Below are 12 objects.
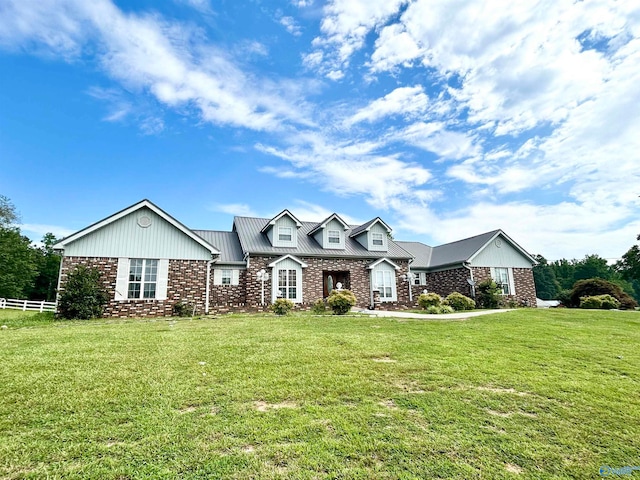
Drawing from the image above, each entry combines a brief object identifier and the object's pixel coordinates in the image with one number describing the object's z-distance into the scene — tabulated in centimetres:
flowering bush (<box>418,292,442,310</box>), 1819
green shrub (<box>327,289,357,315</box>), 1559
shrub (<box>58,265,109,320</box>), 1412
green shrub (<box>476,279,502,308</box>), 2155
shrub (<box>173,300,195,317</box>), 1588
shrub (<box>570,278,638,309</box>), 2165
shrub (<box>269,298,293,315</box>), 1550
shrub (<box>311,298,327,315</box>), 1670
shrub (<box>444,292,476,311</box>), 1831
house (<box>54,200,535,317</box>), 1567
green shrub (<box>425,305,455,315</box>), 1638
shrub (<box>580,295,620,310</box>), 2005
